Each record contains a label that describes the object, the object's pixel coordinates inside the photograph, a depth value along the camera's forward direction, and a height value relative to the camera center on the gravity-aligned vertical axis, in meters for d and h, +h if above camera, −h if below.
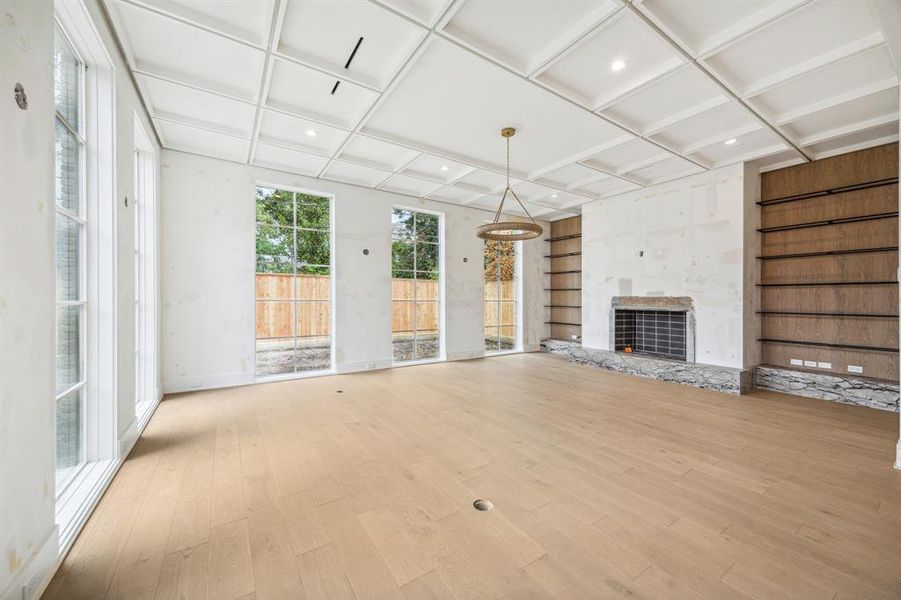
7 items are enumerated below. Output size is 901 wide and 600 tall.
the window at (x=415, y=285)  6.85 +0.27
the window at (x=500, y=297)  8.27 +0.02
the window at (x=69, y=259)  2.21 +0.28
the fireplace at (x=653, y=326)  5.60 -0.53
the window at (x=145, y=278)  4.08 +0.26
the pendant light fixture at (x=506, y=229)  4.05 +0.85
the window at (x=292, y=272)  5.66 +0.45
